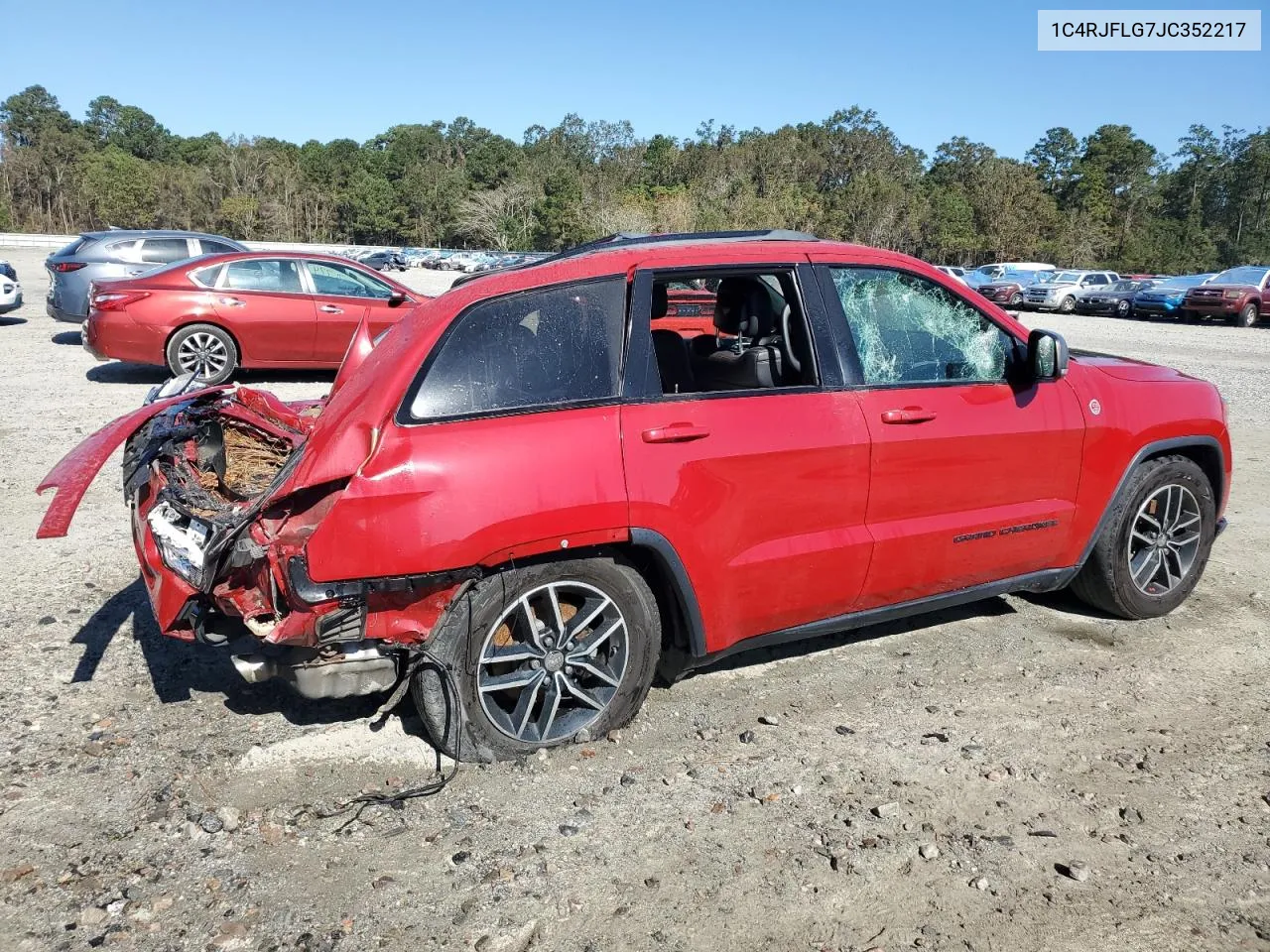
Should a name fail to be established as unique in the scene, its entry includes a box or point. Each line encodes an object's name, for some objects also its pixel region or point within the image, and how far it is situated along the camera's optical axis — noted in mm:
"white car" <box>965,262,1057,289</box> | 37541
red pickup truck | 26047
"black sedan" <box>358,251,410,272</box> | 53469
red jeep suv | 3299
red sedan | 10828
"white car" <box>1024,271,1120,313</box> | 32094
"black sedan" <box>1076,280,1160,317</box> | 30734
